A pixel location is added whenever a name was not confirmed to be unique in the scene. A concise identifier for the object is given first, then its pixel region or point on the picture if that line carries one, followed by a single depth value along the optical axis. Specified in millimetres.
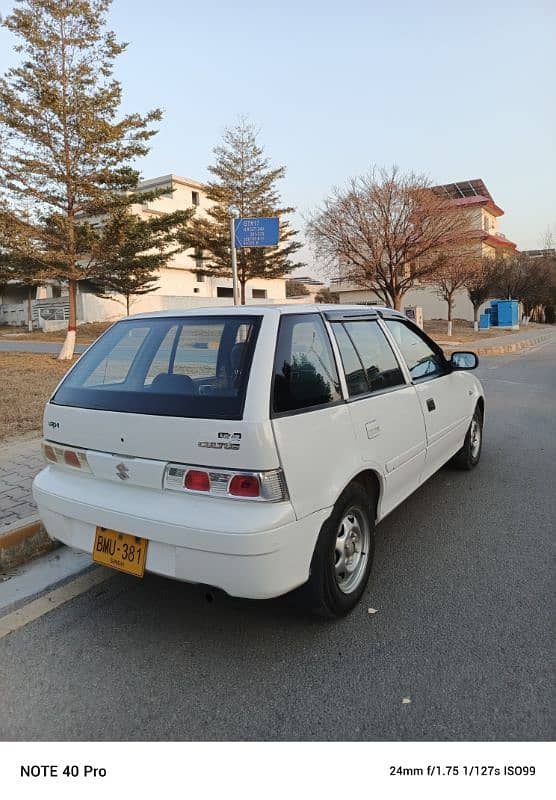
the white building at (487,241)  48781
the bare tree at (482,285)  31870
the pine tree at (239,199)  26156
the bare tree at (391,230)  19938
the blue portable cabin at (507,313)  37312
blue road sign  9797
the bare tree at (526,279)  39000
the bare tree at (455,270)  20844
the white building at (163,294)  38469
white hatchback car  2295
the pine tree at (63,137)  14039
